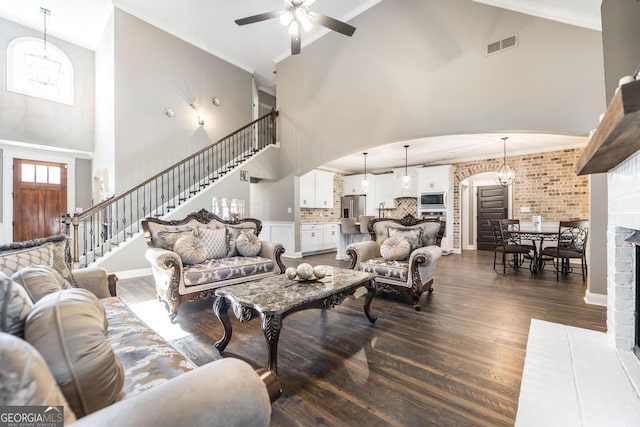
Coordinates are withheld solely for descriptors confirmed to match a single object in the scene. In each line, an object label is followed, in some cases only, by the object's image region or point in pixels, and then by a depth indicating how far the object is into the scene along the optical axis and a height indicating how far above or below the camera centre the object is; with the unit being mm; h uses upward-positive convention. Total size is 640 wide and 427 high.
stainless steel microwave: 7227 +314
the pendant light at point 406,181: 6386 +726
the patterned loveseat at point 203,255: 2795 -523
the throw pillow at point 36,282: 1018 -271
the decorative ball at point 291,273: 2439 -552
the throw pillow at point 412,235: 3588 -315
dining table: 4621 -469
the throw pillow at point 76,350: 668 -355
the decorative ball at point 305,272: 2383 -531
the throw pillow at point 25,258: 1496 -266
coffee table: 1775 -629
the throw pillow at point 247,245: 3703 -451
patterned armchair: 3131 -538
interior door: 7283 +67
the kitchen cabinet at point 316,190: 7215 +627
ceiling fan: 3264 +2432
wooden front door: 5664 +335
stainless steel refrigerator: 8523 +217
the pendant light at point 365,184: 6925 +713
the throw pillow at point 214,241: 3537 -386
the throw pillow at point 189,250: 3107 -443
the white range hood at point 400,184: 7804 +809
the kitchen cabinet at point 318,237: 6836 -677
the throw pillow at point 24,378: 507 -326
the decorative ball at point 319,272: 2428 -543
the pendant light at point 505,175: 5648 +760
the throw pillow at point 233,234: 3736 -304
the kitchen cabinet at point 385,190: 8172 +672
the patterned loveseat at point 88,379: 553 -420
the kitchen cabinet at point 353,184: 8445 +880
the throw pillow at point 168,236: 3215 -289
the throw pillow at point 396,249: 3471 -482
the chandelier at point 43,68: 5430 +2999
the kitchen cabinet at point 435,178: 7211 +910
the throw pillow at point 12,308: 692 -252
